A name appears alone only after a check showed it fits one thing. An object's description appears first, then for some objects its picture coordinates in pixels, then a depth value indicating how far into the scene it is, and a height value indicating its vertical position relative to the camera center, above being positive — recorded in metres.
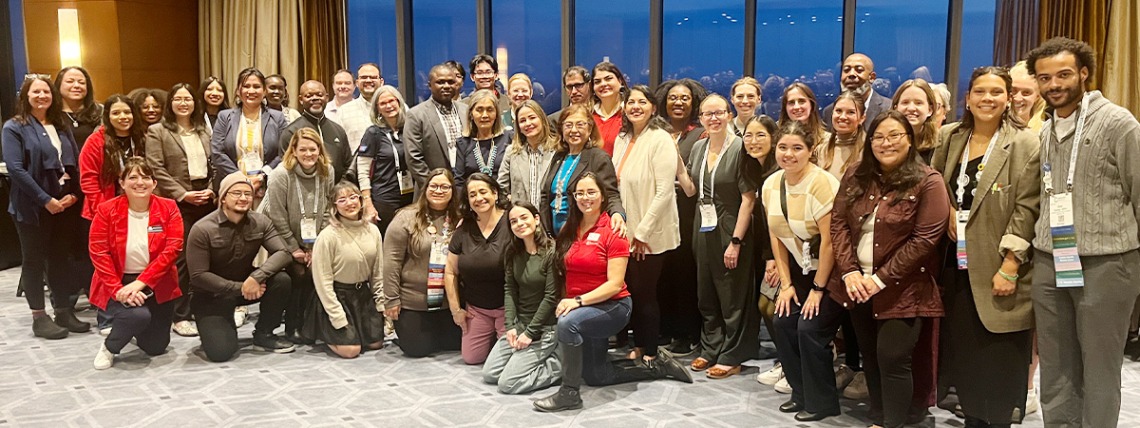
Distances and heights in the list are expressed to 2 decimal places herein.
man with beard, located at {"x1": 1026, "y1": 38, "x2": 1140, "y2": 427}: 2.56 -0.28
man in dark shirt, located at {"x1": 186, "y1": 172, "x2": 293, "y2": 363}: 4.30 -0.68
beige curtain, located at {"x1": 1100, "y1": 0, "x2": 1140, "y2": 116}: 5.69 +0.55
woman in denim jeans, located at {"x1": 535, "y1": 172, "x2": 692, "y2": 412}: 3.61 -0.67
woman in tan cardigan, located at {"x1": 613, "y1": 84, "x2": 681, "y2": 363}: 3.95 -0.29
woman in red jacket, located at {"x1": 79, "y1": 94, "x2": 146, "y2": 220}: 4.73 -0.07
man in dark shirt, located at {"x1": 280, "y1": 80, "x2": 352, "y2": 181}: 4.83 +0.06
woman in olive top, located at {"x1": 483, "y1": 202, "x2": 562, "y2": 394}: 3.88 -0.85
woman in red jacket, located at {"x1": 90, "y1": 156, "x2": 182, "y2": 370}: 4.27 -0.64
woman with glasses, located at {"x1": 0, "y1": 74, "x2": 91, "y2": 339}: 4.77 -0.31
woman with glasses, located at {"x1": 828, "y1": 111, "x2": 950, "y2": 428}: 2.94 -0.40
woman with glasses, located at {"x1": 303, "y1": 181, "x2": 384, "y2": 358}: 4.39 -0.76
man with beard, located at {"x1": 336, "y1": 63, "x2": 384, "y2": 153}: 5.37 +0.18
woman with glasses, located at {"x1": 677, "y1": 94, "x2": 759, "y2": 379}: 3.93 -0.51
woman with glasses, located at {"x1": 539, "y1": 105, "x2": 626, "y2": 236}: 3.94 -0.13
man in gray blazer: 4.61 +0.03
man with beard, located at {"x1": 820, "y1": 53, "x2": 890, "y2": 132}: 4.23 +0.29
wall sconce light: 5.91 +0.71
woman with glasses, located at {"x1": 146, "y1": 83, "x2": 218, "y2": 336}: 4.79 -0.12
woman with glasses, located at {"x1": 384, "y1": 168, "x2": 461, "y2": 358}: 4.33 -0.69
